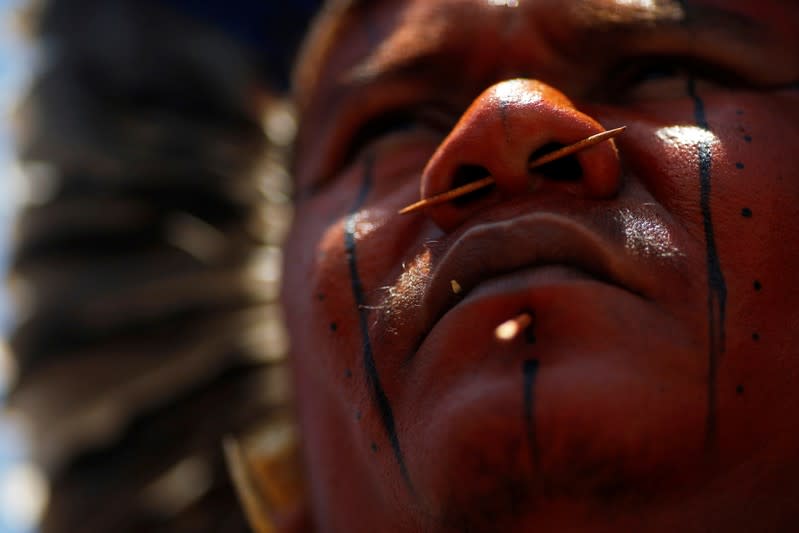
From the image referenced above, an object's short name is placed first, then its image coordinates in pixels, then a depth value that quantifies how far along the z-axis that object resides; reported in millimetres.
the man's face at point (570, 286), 569
